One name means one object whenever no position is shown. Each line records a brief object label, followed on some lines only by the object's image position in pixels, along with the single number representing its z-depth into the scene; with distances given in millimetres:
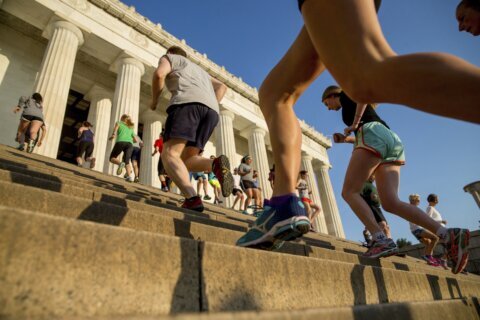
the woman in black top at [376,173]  3135
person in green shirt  8172
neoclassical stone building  10766
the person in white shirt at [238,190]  9655
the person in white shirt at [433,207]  7016
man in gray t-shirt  3312
